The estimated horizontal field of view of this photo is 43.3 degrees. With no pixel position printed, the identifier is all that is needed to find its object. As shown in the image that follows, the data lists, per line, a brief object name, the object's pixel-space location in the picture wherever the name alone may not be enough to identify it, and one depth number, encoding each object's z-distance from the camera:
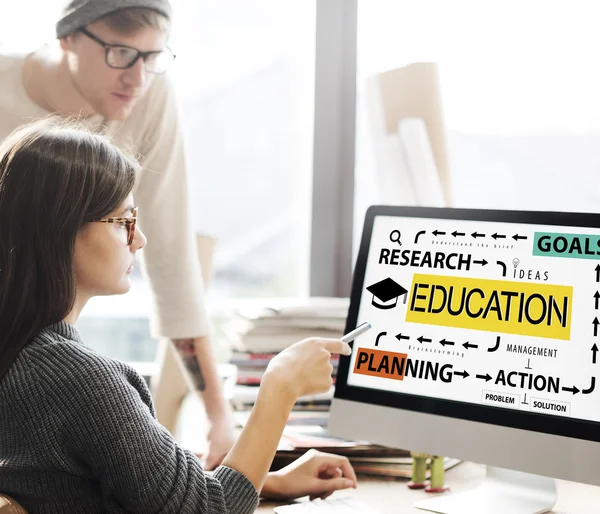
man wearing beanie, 1.38
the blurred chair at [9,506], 0.84
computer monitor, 1.07
